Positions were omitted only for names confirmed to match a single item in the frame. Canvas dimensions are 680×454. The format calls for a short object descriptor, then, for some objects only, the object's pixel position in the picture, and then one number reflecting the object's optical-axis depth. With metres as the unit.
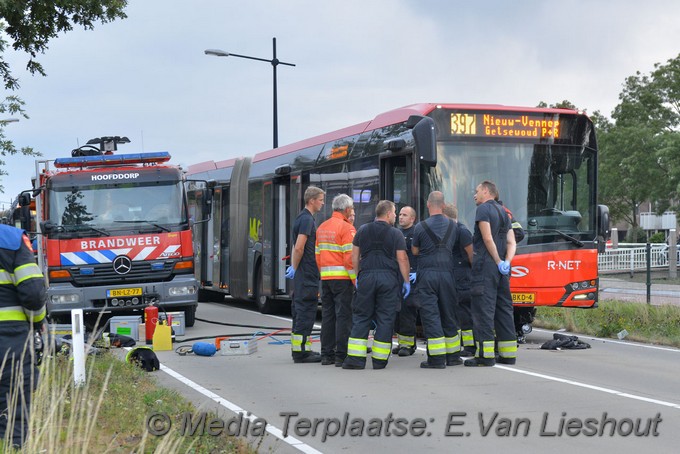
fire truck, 15.98
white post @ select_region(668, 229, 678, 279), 32.16
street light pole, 31.23
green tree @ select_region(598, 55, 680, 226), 48.06
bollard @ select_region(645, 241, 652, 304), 20.47
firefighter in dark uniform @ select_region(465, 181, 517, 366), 11.46
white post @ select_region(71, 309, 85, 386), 9.15
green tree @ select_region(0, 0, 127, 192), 14.92
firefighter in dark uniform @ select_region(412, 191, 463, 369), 11.46
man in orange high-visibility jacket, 11.81
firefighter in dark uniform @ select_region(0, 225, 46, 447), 6.04
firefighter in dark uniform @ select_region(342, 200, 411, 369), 11.41
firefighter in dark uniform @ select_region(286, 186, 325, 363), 11.95
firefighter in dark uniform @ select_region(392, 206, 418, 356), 12.59
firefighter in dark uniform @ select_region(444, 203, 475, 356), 12.16
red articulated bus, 13.68
